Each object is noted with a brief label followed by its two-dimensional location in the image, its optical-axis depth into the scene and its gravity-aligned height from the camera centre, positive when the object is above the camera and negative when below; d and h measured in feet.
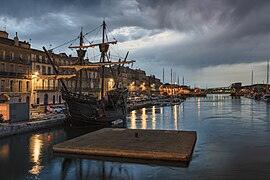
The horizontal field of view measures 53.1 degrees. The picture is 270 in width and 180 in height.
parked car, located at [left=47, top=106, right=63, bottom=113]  170.01 -11.63
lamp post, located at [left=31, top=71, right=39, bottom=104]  208.95 +4.91
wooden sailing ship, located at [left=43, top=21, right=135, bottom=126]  129.39 -8.80
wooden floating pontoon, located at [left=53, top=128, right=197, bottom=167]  62.23 -14.17
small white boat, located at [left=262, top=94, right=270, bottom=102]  445.37 -10.90
